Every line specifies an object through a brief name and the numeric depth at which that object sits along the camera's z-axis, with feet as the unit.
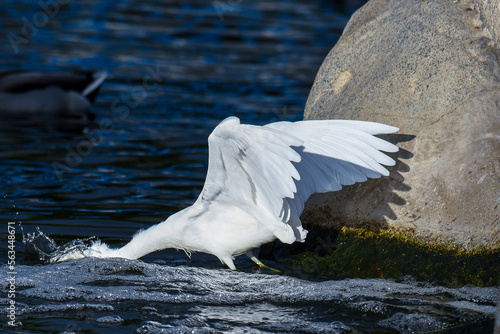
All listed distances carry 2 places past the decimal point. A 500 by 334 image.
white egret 32.96
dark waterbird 81.56
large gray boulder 37.88
